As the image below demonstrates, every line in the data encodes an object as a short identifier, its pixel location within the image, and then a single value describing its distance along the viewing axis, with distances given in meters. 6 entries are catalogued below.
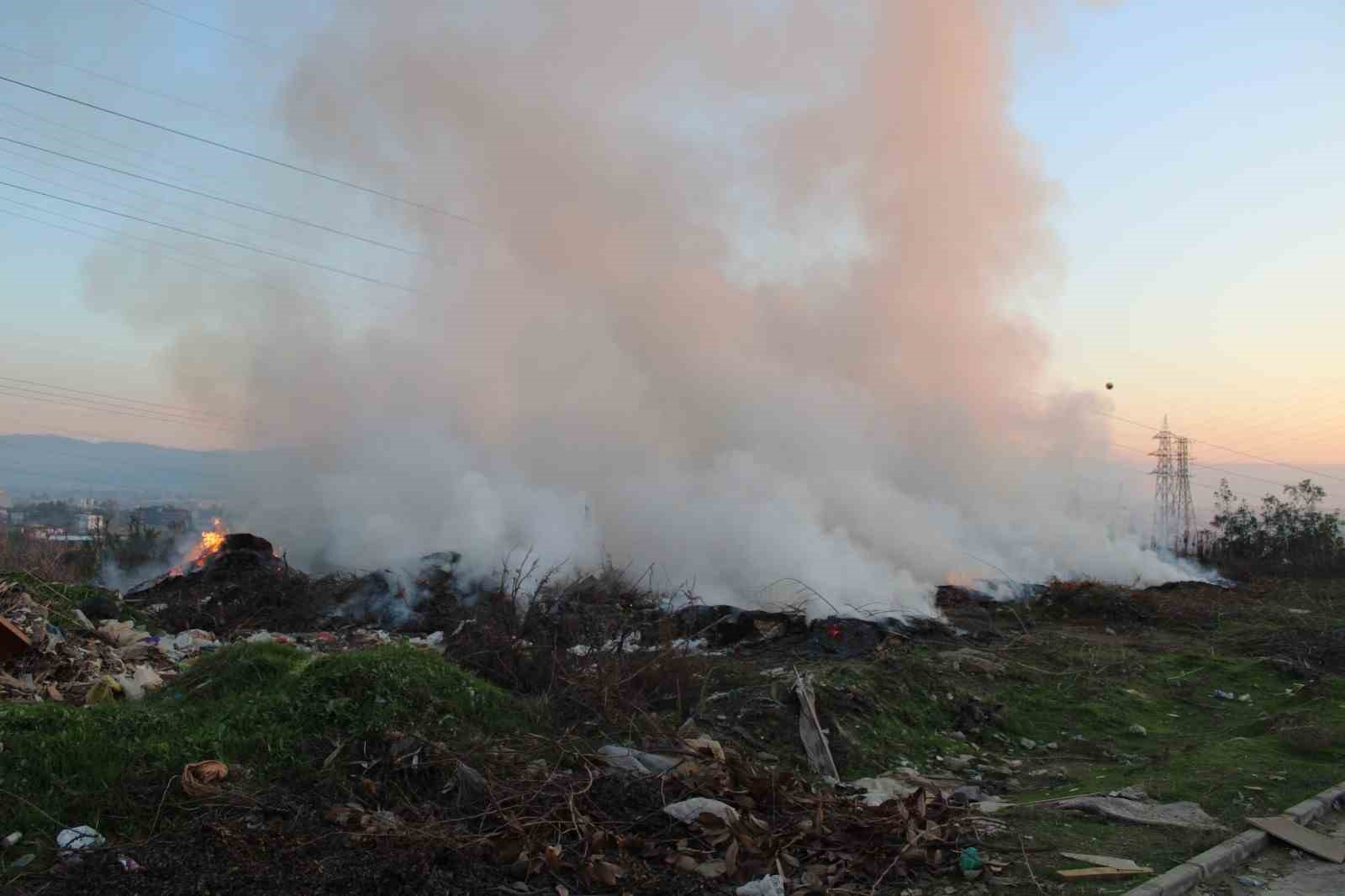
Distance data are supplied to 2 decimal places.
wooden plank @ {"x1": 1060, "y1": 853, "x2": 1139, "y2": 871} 4.70
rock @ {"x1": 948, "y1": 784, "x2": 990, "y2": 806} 5.95
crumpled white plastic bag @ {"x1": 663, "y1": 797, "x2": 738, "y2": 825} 4.79
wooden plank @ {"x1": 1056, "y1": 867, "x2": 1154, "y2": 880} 4.57
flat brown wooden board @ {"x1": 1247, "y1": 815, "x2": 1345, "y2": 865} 5.01
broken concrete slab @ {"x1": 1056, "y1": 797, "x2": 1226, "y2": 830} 5.53
